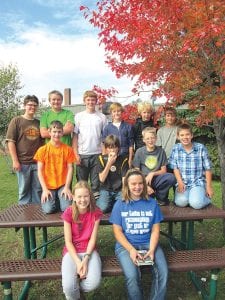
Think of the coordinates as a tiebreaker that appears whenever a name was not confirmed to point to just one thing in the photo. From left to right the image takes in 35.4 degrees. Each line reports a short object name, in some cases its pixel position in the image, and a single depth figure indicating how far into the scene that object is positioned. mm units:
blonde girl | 3158
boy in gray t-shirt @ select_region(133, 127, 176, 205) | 4438
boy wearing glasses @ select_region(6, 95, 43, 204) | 5090
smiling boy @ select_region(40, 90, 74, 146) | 5039
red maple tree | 4246
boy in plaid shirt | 4411
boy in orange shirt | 4387
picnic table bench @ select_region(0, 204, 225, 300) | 3217
